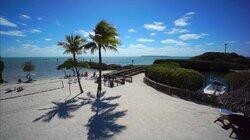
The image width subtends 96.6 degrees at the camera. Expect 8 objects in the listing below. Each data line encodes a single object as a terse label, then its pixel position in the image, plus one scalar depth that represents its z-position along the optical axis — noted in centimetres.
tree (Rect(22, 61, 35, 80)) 2979
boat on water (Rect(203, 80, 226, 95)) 1196
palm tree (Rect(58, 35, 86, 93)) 1327
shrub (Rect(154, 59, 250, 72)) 2885
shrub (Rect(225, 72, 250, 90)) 1058
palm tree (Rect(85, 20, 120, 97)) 1254
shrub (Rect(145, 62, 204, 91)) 1159
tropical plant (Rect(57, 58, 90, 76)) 1298
